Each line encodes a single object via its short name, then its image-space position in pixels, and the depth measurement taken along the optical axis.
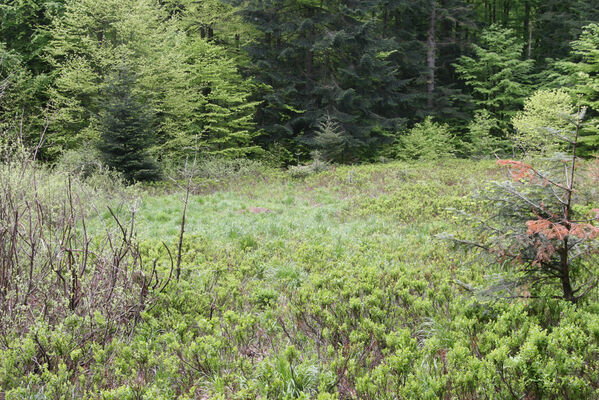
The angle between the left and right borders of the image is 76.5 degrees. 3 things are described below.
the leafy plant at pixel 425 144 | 21.75
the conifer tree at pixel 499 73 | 24.75
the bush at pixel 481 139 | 22.80
